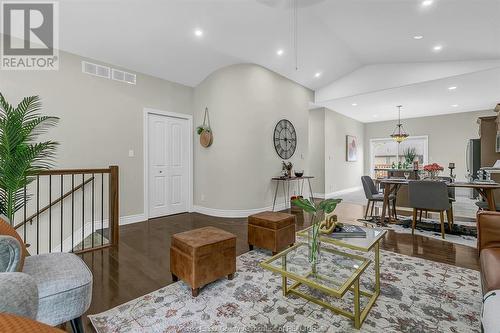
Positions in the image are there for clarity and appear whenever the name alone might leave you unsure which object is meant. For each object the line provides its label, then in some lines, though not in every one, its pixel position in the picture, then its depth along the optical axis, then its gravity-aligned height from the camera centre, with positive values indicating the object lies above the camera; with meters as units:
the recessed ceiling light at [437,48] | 4.09 +2.07
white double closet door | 4.58 +0.02
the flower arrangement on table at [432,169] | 4.14 -0.07
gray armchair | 1.14 -0.62
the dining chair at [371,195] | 4.39 -0.57
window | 8.75 +0.53
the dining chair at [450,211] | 3.52 -0.69
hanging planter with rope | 4.79 +0.69
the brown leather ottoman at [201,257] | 1.93 -0.79
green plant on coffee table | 1.77 -0.35
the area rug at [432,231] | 3.25 -1.04
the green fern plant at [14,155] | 2.07 +0.10
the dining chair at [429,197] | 3.29 -0.47
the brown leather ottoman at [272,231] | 2.69 -0.77
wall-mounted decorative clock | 5.17 +0.61
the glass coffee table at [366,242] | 1.76 -0.60
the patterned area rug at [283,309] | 1.58 -1.08
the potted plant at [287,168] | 5.23 -0.06
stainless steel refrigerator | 6.54 +0.28
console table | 4.97 -0.48
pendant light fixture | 7.32 +1.28
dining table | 3.26 -0.32
